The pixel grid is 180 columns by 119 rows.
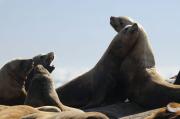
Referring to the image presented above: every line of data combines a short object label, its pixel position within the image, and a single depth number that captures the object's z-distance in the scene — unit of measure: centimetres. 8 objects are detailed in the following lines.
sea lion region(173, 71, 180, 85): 1433
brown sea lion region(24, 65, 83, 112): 1184
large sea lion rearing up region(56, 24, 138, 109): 1484
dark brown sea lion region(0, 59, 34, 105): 1515
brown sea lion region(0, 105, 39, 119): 864
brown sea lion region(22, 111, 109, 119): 686
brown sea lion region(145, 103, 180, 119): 643
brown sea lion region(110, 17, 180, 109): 1337
